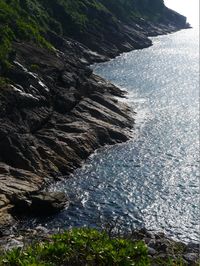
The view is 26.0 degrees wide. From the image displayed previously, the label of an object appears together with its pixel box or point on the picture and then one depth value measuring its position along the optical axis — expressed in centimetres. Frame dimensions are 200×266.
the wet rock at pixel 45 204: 5194
